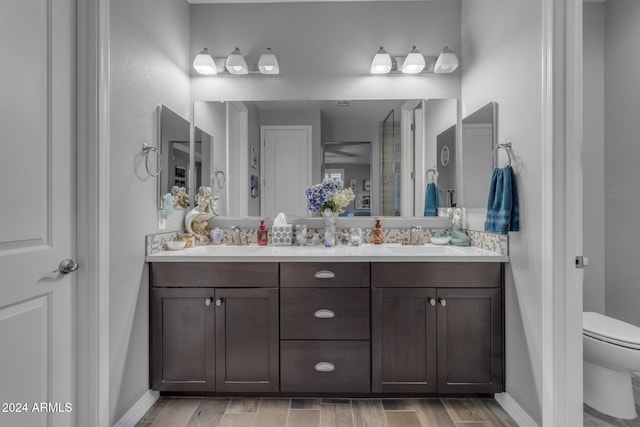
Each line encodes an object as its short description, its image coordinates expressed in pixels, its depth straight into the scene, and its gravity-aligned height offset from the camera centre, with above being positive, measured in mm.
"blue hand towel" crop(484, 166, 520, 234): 1786 +45
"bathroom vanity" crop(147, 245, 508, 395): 1895 -630
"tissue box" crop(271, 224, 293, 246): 2434 -163
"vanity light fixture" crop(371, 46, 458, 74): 2391 +1083
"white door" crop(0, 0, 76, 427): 1167 +10
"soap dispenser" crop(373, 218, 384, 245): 2461 -159
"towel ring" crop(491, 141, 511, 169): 1889 +372
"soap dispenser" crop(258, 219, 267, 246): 2453 -171
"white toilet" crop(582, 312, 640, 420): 1672 -793
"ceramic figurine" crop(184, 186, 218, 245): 2389 -24
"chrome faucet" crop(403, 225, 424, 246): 2465 -180
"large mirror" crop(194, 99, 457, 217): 2527 +470
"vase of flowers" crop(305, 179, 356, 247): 2373 +82
